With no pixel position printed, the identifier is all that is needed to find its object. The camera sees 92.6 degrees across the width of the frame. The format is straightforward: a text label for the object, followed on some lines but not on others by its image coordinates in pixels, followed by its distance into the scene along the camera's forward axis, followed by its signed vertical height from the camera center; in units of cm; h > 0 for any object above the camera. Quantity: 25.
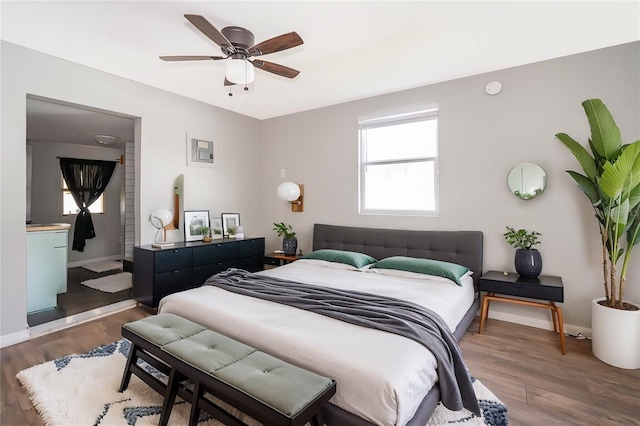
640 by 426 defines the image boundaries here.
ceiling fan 202 +113
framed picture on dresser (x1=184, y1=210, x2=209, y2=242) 409 -19
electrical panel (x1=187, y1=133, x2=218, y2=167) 419 +82
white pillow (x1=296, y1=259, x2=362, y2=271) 346 -64
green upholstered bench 128 -79
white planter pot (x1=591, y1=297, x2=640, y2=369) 233 -98
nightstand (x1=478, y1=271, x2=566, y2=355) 264 -71
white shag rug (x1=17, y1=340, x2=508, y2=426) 177 -121
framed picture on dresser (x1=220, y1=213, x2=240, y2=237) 456 -21
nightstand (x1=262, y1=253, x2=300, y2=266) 427 -71
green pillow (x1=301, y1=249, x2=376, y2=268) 349 -56
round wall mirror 304 +31
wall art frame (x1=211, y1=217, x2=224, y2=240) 445 -28
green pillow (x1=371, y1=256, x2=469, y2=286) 292 -57
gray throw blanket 167 -68
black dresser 340 -68
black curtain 595 +47
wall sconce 438 +27
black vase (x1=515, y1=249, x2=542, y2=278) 290 -49
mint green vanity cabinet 342 -69
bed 141 -73
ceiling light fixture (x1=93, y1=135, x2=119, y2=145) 539 +127
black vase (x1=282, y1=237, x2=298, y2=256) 437 -52
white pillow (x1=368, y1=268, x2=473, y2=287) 294 -65
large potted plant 230 +1
